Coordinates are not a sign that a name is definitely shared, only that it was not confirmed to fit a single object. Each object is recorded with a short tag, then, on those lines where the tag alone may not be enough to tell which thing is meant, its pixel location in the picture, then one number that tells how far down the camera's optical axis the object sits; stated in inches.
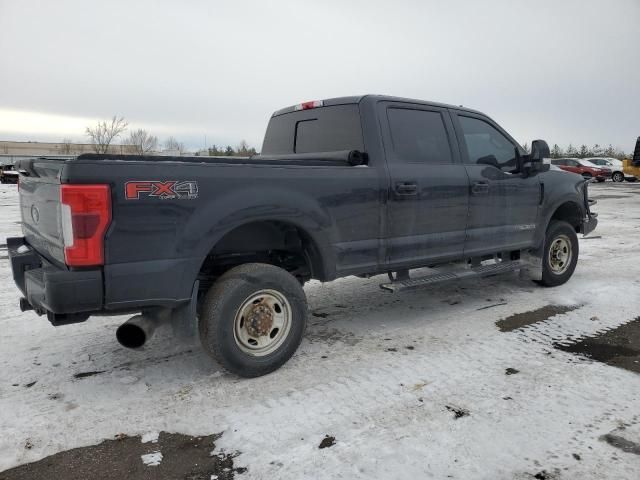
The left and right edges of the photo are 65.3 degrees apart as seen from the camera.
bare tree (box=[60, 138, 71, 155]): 2698.3
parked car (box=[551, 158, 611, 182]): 1224.8
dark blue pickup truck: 114.8
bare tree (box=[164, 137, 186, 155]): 2458.4
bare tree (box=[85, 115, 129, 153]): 2174.0
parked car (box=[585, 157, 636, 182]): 1254.3
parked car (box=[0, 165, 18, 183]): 1288.0
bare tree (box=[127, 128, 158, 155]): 2475.3
